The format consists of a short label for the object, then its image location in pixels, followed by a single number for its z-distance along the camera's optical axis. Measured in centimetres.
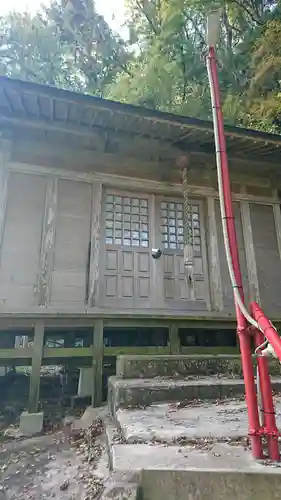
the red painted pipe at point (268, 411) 161
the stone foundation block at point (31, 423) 348
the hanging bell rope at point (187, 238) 544
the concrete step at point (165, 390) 295
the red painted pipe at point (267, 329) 143
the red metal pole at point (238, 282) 167
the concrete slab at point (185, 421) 213
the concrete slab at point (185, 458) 155
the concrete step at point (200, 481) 144
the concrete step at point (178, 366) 342
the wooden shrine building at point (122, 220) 489
